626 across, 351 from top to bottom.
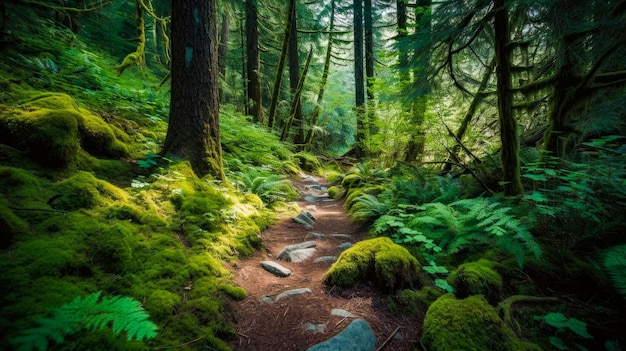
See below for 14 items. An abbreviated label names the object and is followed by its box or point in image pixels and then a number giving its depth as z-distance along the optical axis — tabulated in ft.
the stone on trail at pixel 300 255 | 13.41
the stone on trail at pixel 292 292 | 10.14
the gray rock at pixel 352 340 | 7.39
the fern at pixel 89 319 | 3.83
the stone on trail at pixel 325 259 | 13.10
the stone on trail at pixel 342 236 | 16.14
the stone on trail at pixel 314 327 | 8.35
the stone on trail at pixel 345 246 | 14.44
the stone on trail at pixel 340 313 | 8.88
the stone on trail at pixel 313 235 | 16.33
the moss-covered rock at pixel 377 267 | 9.93
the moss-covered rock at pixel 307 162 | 42.40
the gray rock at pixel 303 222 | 17.95
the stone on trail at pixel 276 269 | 11.80
